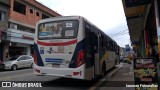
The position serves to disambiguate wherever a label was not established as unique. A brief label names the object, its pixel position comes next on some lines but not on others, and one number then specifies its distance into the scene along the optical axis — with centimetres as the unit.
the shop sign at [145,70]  353
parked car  1067
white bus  484
